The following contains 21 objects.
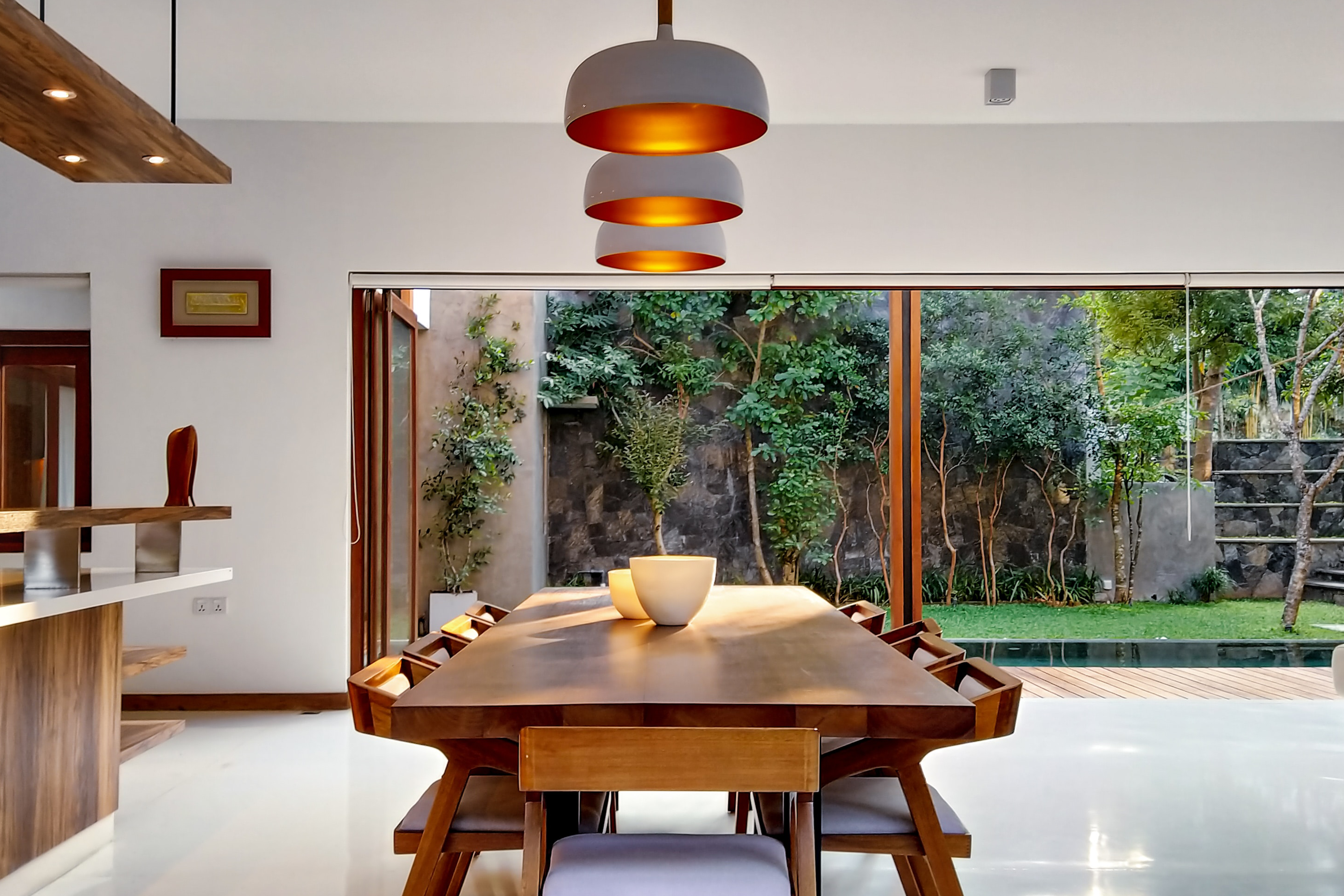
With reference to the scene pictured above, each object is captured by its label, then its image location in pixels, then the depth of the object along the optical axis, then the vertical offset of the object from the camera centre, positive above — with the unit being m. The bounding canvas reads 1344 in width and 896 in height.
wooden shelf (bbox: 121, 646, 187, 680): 3.25 -0.63
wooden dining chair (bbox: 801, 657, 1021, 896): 2.02 -0.70
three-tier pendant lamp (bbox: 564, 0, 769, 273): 2.07 +0.72
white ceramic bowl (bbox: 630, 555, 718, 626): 2.64 -0.31
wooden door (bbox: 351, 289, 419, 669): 5.30 -0.12
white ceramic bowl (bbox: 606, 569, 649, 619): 2.83 -0.37
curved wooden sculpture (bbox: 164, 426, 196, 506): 3.39 -0.02
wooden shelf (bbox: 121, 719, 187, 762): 3.29 -0.89
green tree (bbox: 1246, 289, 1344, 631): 8.24 +0.75
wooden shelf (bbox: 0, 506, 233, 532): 2.36 -0.14
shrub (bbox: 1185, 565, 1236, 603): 8.66 -1.02
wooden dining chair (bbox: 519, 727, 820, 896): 1.57 -0.54
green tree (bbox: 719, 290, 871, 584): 8.16 +0.66
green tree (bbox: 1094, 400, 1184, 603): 8.61 +0.08
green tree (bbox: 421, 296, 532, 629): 7.41 -0.04
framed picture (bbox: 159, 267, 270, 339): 5.13 +0.77
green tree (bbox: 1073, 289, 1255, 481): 8.64 +1.07
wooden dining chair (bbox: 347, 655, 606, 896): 2.02 -0.70
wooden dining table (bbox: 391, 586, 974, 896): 1.72 -0.41
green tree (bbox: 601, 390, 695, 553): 8.10 +0.12
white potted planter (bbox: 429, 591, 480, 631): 7.26 -0.98
